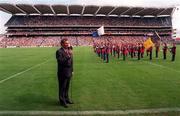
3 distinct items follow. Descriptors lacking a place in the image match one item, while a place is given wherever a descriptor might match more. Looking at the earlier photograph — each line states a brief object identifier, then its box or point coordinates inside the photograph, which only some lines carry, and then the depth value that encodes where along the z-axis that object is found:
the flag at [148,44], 12.38
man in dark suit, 3.59
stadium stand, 41.97
